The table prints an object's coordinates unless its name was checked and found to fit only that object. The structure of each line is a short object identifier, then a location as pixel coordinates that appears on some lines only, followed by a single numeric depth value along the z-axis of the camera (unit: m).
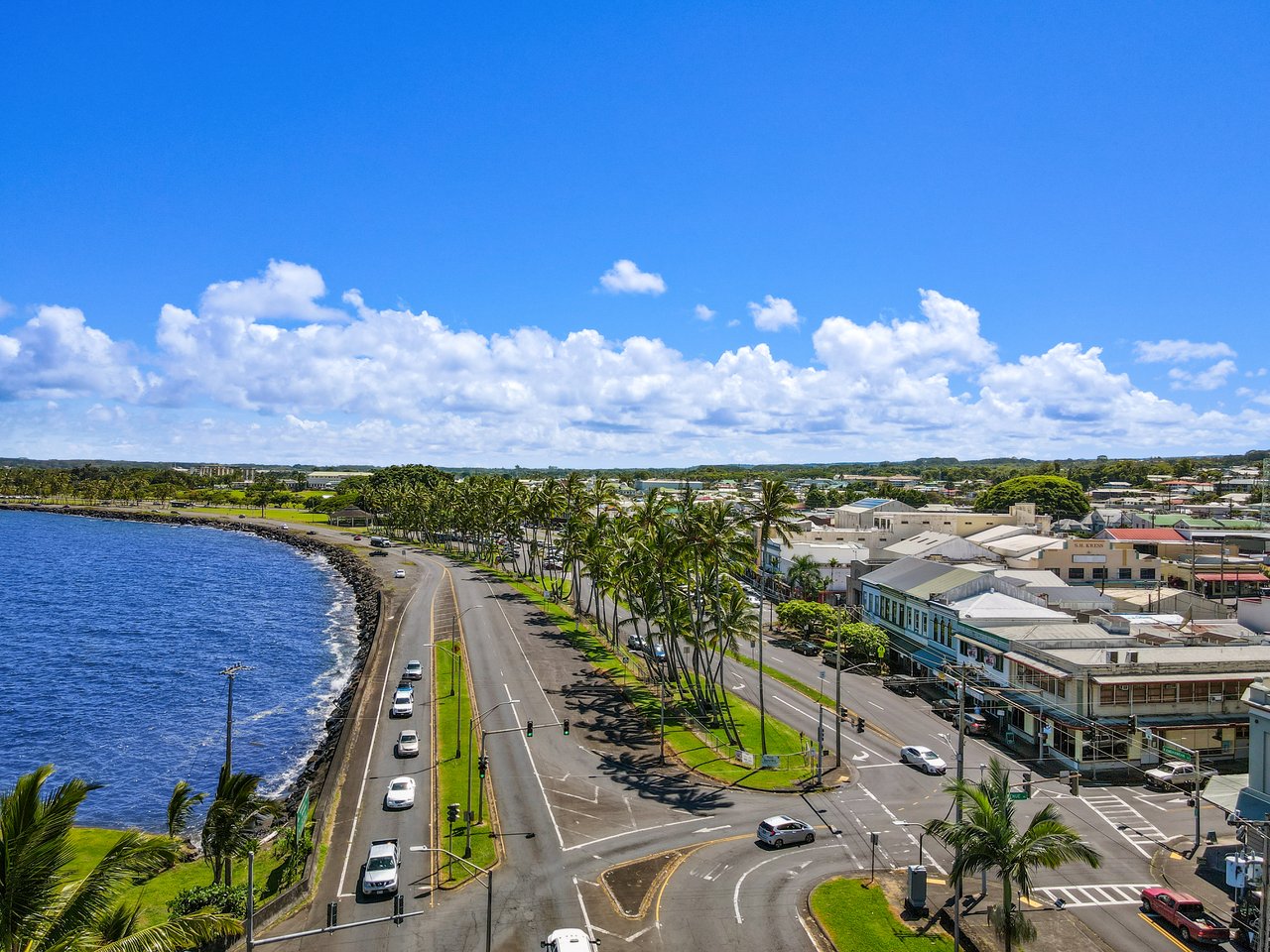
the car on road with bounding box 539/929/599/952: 31.61
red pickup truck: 34.50
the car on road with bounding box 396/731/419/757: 56.31
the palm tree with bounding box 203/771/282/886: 34.97
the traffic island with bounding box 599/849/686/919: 36.62
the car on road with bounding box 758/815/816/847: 42.97
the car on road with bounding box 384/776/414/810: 47.62
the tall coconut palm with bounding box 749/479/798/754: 62.34
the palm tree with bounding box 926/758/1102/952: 30.33
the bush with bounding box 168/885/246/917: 34.72
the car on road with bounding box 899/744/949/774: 54.47
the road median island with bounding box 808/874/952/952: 34.25
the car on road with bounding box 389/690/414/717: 65.00
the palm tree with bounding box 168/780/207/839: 34.34
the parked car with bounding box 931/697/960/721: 67.69
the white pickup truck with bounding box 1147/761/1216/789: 52.97
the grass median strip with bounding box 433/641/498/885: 41.70
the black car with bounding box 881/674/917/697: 75.81
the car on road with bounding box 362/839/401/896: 37.25
